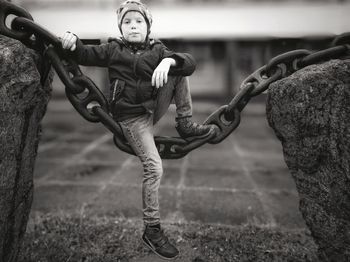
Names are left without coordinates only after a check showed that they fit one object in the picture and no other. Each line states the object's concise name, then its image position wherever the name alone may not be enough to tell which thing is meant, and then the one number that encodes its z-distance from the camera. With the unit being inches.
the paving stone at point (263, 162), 199.3
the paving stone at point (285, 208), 131.3
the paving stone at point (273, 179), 169.3
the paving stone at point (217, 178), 168.1
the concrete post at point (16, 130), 74.9
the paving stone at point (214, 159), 201.2
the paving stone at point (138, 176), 171.5
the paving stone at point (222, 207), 131.7
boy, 86.0
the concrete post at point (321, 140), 78.6
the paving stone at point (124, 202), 136.3
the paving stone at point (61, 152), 215.0
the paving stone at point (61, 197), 140.7
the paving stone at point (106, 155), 209.9
